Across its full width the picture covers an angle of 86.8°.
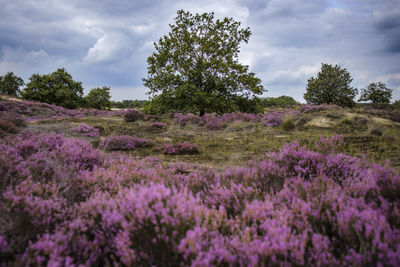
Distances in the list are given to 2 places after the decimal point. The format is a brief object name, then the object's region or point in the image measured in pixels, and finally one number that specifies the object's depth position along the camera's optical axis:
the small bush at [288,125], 9.47
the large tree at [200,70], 15.04
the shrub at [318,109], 16.10
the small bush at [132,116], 13.02
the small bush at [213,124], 10.55
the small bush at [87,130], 8.03
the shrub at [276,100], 65.37
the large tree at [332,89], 32.34
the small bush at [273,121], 11.02
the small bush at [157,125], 10.79
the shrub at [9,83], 51.94
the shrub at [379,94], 40.12
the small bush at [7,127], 6.52
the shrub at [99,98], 34.84
